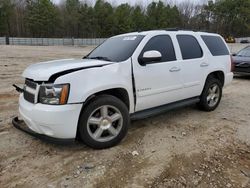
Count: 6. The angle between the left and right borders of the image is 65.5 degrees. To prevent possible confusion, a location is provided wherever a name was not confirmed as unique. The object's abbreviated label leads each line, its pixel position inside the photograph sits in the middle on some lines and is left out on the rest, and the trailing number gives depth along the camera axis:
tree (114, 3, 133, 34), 47.34
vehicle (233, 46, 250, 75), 7.74
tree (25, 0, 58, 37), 43.65
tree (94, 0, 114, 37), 47.34
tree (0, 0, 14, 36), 43.99
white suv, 2.58
